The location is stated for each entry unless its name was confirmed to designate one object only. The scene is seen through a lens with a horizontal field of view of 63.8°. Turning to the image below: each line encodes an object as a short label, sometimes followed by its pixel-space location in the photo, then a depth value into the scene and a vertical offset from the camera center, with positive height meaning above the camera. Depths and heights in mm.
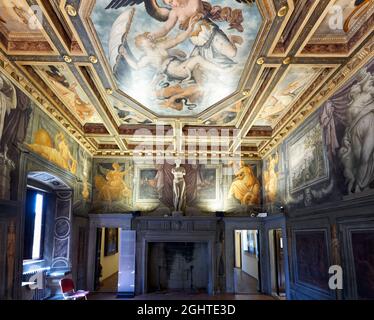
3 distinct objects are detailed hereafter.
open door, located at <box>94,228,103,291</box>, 13959 -1701
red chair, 9898 -2139
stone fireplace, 13977 -1443
